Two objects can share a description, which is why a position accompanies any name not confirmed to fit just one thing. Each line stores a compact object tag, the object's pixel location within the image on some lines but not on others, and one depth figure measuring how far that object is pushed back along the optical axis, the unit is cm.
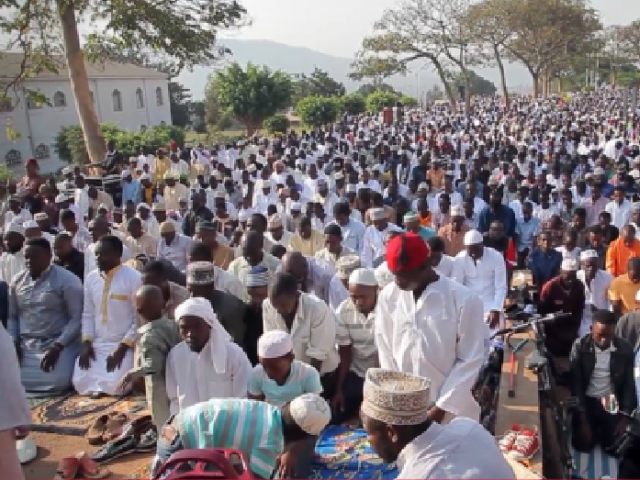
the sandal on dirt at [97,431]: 466
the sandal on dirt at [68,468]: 406
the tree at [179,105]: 4306
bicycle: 479
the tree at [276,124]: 2864
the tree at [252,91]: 2795
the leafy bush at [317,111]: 2903
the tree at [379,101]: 3244
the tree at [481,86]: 6952
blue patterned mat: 389
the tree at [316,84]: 4078
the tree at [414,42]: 3180
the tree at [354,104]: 3262
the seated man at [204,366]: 348
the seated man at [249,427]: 267
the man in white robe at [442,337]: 329
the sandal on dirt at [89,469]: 412
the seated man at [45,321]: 559
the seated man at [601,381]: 490
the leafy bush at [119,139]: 2459
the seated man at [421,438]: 203
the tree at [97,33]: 1549
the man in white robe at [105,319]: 548
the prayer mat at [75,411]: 495
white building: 3033
